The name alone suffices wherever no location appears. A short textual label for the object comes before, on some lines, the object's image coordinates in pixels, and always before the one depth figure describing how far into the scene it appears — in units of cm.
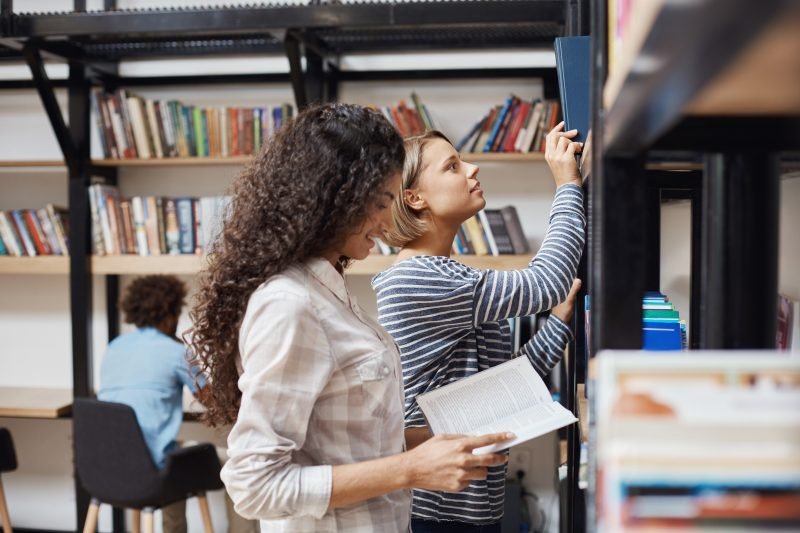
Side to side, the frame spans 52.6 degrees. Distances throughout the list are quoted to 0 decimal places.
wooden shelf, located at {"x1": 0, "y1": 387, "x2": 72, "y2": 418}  353
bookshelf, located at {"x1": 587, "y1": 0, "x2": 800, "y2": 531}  61
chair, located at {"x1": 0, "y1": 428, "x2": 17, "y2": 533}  351
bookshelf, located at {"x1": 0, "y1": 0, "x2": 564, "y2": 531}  307
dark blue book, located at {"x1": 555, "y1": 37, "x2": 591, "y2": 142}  144
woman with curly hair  111
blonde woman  148
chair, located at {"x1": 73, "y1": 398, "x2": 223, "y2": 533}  299
